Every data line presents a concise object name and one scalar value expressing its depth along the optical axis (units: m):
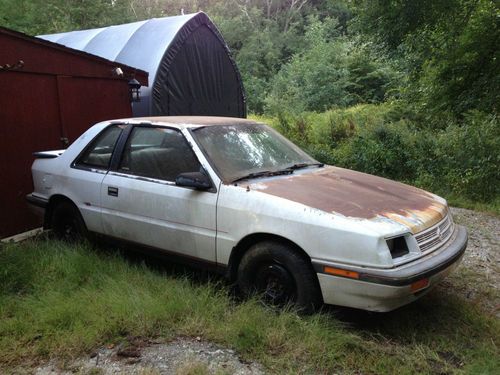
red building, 6.28
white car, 3.33
